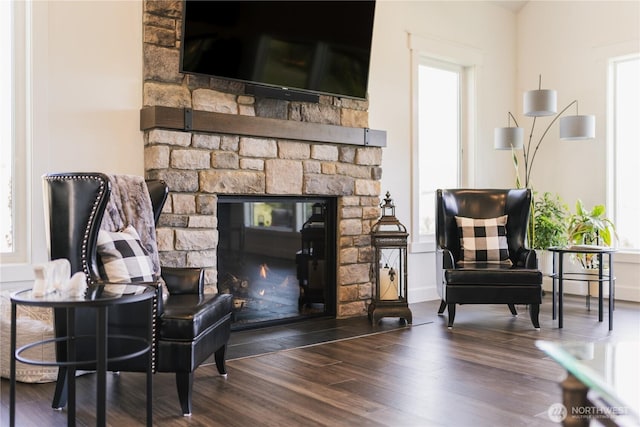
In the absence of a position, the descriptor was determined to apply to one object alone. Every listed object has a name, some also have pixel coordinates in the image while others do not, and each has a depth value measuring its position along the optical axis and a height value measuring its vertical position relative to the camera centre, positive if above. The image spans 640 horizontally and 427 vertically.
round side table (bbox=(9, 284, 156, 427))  1.89 -0.40
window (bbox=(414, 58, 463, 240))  5.47 +0.72
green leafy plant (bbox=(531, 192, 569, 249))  5.29 -0.18
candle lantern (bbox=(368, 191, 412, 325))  4.27 -0.51
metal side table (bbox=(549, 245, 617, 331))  4.10 -0.41
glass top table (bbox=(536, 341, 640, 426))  1.43 -0.47
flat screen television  3.59 +1.11
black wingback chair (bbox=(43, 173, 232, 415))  2.46 -0.45
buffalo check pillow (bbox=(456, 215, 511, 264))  4.48 -0.26
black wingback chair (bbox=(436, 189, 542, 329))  4.08 -0.41
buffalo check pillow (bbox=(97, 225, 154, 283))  2.68 -0.24
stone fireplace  3.63 +0.37
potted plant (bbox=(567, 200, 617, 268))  5.19 -0.21
